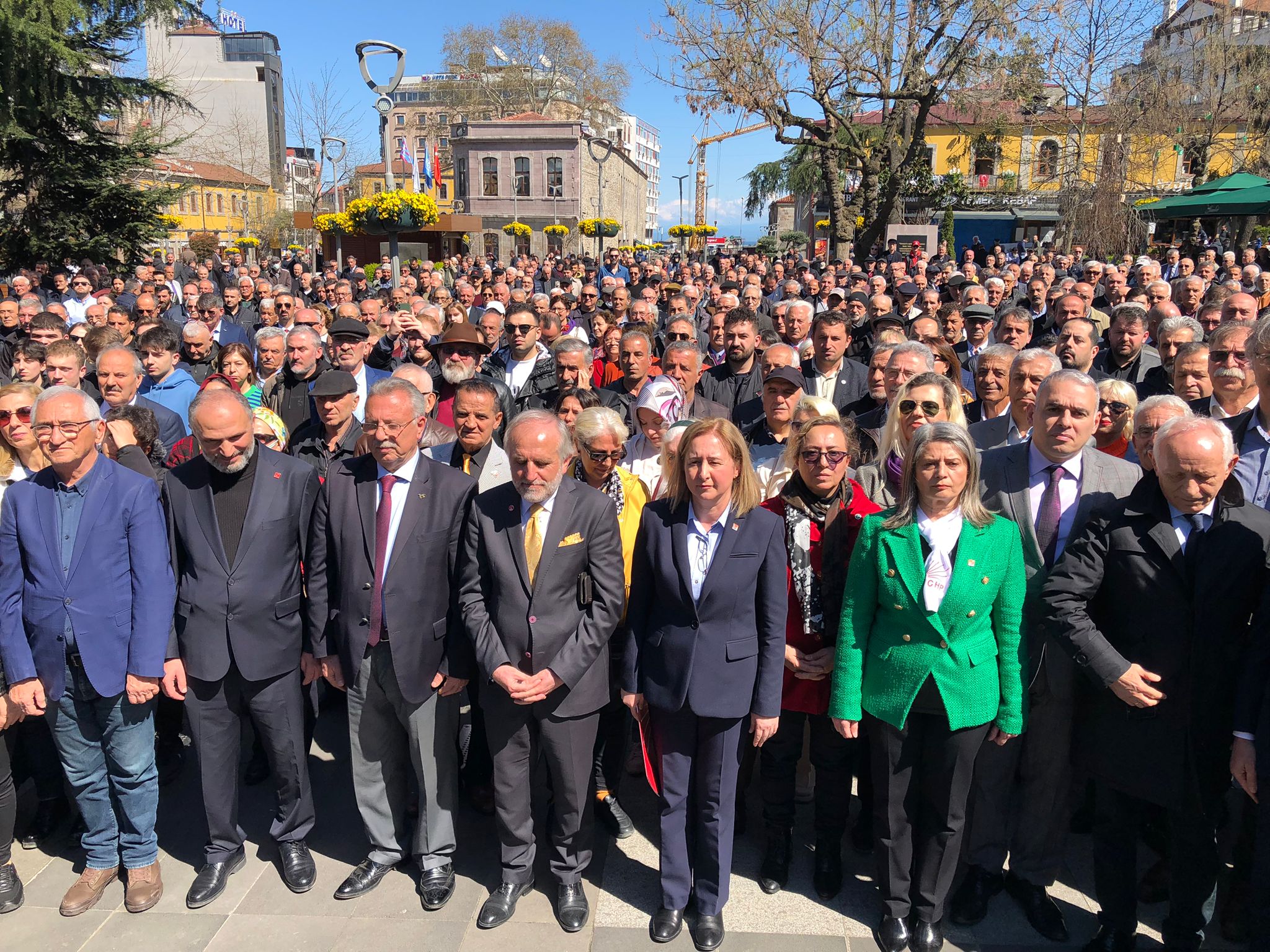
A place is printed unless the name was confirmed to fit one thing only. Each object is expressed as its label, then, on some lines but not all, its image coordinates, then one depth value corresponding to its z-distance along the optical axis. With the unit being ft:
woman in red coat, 11.18
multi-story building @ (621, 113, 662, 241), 426.51
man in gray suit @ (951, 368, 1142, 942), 10.83
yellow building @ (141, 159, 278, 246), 143.54
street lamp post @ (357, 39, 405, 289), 33.78
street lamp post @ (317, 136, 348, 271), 86.85
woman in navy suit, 10.45
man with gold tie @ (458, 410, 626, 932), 10.81
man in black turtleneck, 11.43
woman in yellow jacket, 12.30
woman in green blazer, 9.91
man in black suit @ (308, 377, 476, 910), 11.39
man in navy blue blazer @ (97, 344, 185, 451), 16.05
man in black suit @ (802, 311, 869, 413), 18.93
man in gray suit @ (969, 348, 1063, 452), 13.09
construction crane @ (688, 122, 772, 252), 70.71
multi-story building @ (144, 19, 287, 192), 244.22
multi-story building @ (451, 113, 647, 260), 175.83
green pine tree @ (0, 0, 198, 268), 60.90
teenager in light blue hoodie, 19.11
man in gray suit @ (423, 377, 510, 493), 13.78
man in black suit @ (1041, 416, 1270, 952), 9.34
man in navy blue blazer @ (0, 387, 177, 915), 11.15
